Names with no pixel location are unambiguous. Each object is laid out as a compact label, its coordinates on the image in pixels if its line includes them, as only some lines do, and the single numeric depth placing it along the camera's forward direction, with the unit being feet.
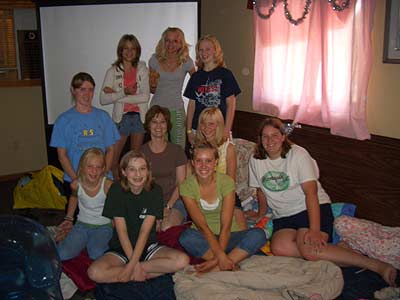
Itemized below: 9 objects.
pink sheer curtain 9.04
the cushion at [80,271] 8.06
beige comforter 7.03
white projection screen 13.23
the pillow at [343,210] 9.39
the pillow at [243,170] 10.82
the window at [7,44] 22.31
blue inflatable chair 5.84
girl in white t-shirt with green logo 8.05
